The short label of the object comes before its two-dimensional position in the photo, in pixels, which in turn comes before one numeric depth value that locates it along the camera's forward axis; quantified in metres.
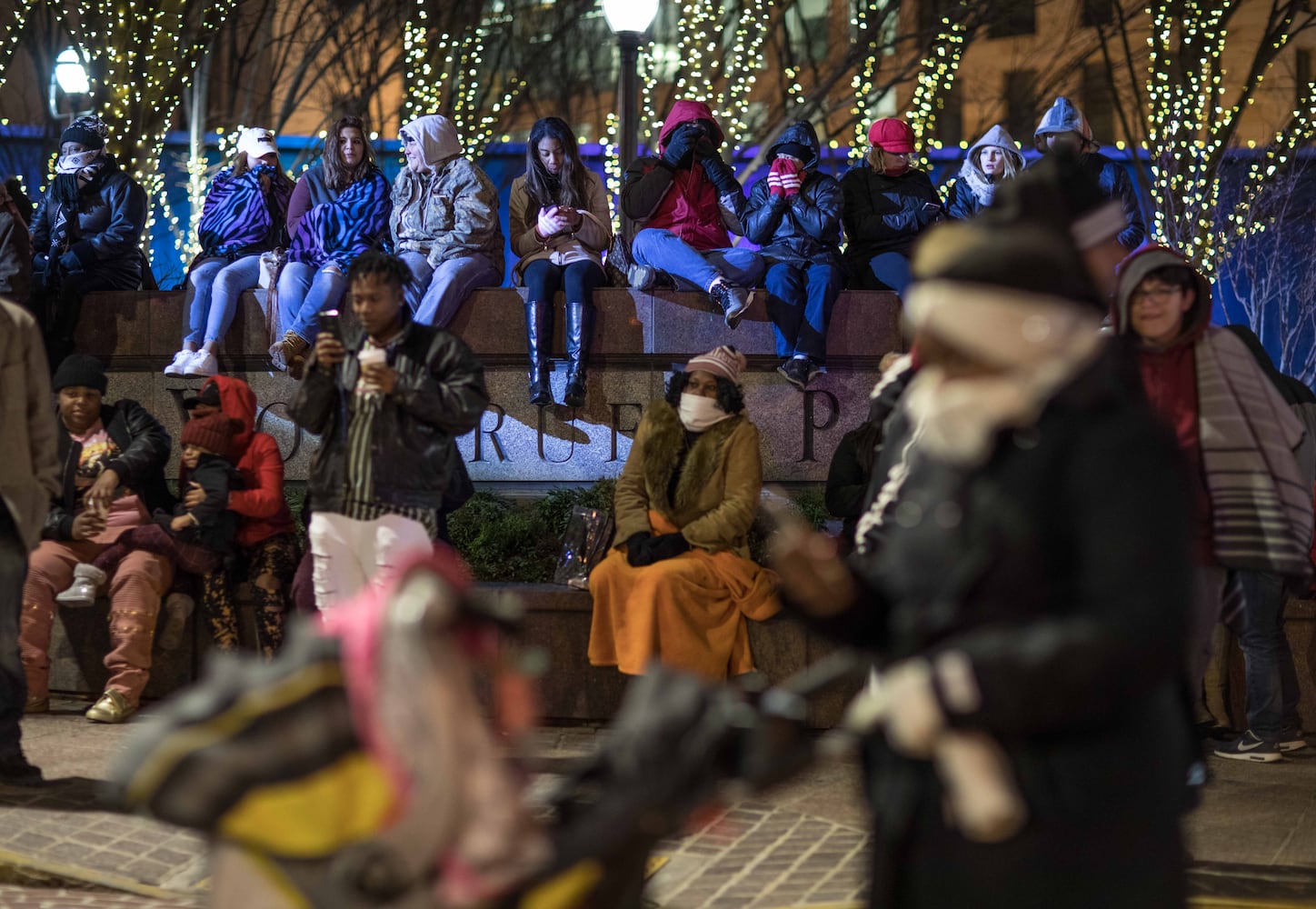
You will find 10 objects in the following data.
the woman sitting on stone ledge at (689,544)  8.24
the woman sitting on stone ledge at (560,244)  10.55
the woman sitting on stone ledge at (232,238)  10.95
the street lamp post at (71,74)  19.83
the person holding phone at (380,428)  7.33
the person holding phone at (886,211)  10.91
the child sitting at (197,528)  8.58
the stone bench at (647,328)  10.83
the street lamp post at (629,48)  11.26
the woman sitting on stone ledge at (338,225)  10.66
